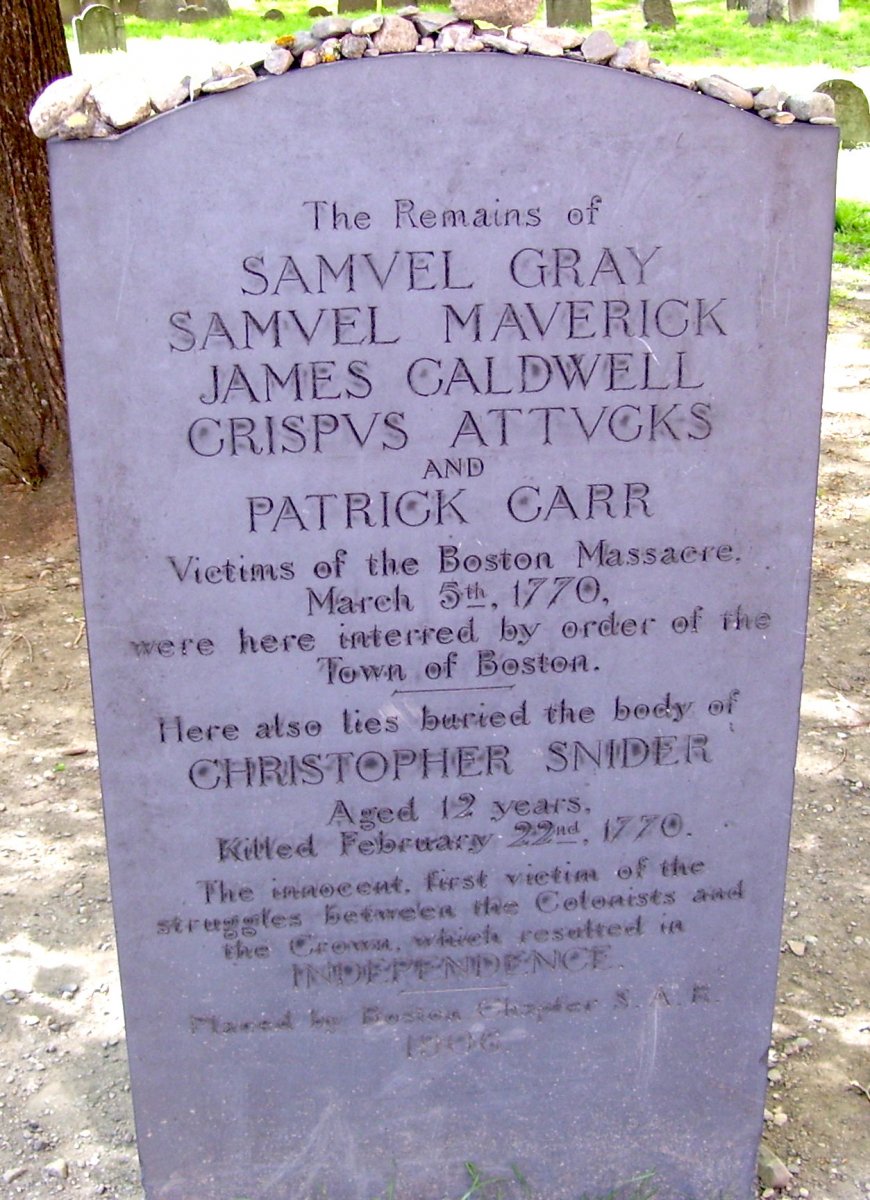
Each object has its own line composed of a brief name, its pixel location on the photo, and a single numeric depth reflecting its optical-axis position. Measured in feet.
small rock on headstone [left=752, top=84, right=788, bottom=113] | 6.61
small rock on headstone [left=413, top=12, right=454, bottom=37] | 6.46
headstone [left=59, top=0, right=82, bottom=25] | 74.02
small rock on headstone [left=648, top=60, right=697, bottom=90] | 6.55
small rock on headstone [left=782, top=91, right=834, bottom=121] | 6.58
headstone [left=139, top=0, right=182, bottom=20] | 74.90
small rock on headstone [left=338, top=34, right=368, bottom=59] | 6.37
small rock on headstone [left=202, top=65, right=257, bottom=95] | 6.35
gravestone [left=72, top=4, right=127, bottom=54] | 63.46
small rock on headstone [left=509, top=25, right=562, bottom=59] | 6.46
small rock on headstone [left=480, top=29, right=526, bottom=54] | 6.43
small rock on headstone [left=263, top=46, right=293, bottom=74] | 6.35
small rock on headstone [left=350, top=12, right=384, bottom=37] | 6.42
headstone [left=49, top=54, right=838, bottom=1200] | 6.59
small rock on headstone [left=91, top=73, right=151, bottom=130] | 6.31
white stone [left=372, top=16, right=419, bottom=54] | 6.38
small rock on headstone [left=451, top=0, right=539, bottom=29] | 6.65
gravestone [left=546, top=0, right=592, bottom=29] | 68.54
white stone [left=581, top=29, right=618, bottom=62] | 6.51
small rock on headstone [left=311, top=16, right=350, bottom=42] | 6.39
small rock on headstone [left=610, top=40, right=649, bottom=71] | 6.53
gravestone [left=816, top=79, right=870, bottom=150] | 44.01
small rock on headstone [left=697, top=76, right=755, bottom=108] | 6.56
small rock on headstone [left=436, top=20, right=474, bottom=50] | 6.42
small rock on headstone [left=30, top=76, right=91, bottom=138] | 6.25
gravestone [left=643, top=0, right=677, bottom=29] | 73.61
